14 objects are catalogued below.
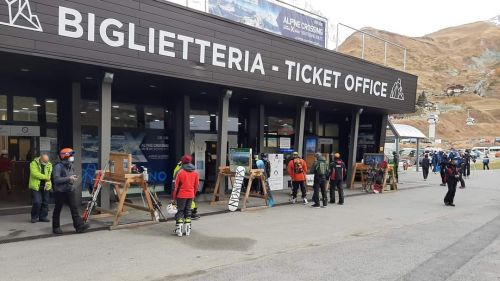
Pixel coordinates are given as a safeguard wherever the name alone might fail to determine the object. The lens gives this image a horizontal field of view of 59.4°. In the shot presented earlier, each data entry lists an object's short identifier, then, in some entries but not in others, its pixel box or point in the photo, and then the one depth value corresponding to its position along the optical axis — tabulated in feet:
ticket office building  29.30
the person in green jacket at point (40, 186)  30.96
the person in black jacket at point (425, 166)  78.07
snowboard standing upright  37.96
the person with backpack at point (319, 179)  42.11
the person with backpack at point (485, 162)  113.16
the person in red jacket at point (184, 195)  27.78
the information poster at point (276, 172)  47.73
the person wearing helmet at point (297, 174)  43.42
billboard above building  41.92
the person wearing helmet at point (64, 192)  27.32
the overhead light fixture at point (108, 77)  31.95
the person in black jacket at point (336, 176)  43.91
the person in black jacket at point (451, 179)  44.68
